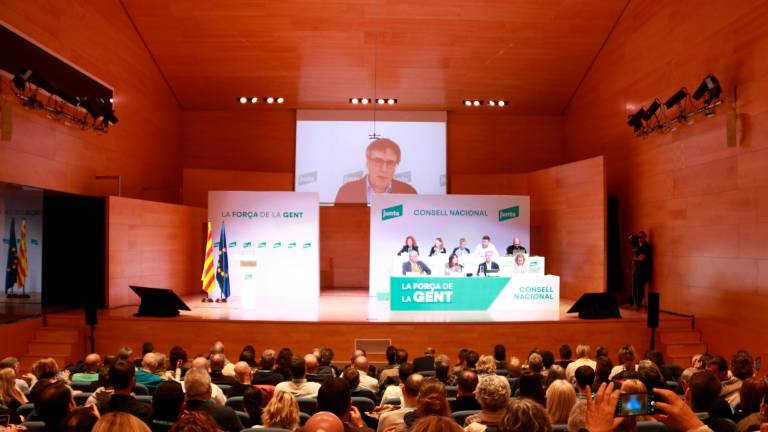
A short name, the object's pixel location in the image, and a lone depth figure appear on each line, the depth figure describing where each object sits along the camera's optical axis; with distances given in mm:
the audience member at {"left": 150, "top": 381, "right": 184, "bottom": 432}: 3039
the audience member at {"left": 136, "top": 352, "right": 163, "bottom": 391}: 5359
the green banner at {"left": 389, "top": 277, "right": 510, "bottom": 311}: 9820
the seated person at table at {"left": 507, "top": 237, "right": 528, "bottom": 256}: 12797
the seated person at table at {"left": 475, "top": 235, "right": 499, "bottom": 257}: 11761
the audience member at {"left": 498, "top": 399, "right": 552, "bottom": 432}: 2246
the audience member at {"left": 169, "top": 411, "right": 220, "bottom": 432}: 2104
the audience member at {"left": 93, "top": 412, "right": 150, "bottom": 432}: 2160
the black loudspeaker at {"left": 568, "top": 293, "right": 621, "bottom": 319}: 9617
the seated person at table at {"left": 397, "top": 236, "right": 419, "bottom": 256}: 12969
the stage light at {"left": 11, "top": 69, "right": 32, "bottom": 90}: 8609
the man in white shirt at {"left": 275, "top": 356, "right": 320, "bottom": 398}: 4680
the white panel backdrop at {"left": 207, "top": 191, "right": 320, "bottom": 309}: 12875
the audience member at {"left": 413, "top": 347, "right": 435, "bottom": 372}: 6504
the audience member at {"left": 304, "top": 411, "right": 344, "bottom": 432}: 2318
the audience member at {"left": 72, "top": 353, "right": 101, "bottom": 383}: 5750
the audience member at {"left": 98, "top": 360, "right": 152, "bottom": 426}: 3520
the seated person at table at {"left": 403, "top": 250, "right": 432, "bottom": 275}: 11789
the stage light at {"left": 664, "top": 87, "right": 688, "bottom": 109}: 9734
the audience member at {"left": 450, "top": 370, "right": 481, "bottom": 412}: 4160
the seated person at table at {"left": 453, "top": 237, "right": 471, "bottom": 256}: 12793
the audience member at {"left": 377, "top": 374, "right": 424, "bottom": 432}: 3652
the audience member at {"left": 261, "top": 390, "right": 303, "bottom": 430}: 3123
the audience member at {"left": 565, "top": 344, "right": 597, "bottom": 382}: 5498
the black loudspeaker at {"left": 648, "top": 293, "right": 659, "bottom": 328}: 8992
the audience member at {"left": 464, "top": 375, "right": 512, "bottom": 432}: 3225
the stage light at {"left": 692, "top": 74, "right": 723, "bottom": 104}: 8930
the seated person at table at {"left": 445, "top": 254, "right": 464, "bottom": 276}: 11352
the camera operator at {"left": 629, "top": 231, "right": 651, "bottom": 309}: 11109
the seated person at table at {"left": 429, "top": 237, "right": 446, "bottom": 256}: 12678
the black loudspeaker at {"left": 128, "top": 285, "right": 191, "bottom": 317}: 9594
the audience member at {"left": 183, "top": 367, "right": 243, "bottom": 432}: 3596
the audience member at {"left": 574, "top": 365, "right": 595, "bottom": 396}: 4395
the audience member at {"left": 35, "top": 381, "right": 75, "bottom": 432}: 2893
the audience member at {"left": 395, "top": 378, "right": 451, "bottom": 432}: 2995
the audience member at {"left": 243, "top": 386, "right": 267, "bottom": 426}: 3896
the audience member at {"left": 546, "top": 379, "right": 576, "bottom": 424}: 3533
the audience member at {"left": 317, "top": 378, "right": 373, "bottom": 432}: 2889
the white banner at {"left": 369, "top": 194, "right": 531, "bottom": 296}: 13344
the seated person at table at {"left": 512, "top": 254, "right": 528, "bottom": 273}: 10820
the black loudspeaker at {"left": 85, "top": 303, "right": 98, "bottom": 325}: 8953
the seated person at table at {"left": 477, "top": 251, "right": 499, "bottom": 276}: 11058
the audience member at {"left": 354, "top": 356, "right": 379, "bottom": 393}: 5691
